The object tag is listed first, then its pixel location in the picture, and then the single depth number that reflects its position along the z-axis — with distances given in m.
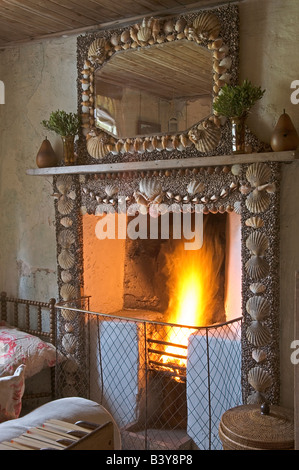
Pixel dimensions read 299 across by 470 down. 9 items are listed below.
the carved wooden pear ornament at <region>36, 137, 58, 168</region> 3.57
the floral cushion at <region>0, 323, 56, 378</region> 3.37
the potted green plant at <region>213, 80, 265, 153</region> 2.74
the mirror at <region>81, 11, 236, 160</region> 2.97
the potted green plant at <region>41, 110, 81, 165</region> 3.42
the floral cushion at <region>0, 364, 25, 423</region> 2.24
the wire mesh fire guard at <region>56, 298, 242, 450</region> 3.16
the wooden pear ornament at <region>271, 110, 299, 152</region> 2.66
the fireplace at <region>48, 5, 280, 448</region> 2.87
